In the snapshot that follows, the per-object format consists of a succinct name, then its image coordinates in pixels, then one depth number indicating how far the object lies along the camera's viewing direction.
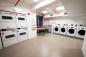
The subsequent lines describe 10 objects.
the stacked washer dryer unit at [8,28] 1.94
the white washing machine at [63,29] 3.57
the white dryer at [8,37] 2.00
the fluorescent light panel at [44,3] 1.96
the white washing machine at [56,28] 4.04
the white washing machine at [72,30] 3.09
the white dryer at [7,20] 1.91
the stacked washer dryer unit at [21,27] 2.47
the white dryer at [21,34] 2.53
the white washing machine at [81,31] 2.75
